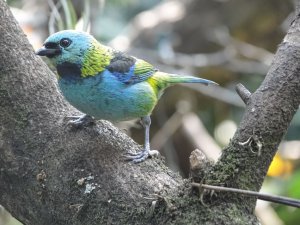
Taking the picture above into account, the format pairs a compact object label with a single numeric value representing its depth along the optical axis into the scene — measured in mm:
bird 5547
